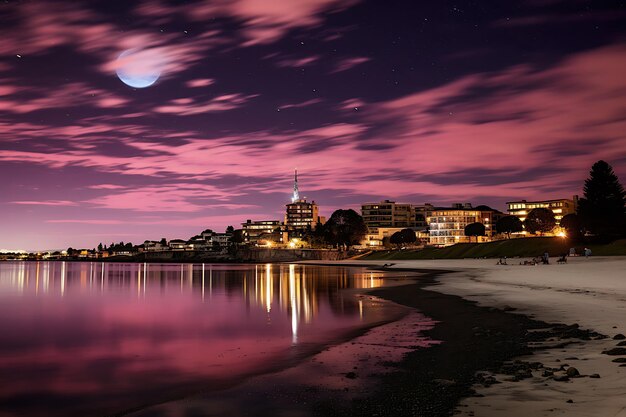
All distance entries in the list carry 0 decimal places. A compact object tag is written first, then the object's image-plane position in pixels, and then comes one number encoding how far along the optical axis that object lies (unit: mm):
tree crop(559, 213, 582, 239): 119688
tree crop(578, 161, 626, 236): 116456
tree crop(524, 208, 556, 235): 177500
